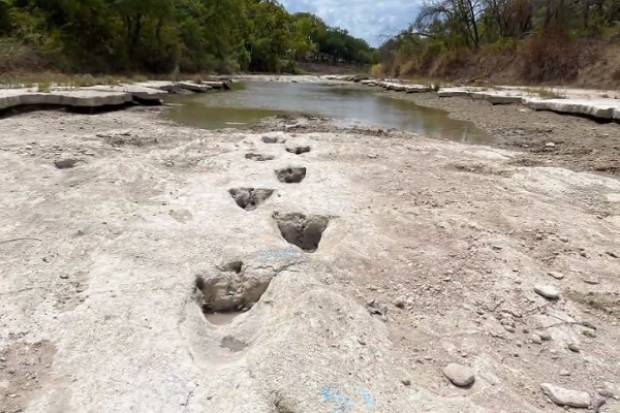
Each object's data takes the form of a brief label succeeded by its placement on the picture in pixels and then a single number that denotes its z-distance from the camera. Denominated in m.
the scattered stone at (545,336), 2.48
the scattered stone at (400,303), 2.75
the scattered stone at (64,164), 4.94
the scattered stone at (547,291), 2.86
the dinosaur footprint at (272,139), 6.94
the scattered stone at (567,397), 2.01
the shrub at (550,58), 17.88
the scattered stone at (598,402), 2.00
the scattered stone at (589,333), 2.53
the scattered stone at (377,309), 2.64
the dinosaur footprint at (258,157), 5.71
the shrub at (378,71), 37.50
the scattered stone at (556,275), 3.11
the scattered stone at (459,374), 2.10
